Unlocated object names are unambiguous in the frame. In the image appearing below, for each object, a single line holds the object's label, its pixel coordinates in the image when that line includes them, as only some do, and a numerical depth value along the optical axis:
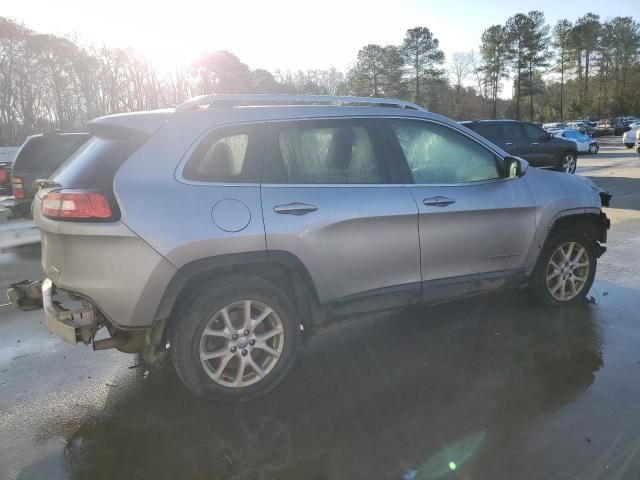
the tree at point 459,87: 70.06
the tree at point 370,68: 66.06
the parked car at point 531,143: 15.33
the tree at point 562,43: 68.44
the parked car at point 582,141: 26.86
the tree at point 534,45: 65.81
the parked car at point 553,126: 42.90
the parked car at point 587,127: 48.22
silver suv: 2.94
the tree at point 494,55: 66.62
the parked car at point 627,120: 53.40
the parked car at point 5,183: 12.29
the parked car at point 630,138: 29.03
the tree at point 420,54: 65.56
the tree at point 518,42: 65.56
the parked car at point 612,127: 51.22
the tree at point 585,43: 68.19
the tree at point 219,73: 53.06
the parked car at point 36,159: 9.13
